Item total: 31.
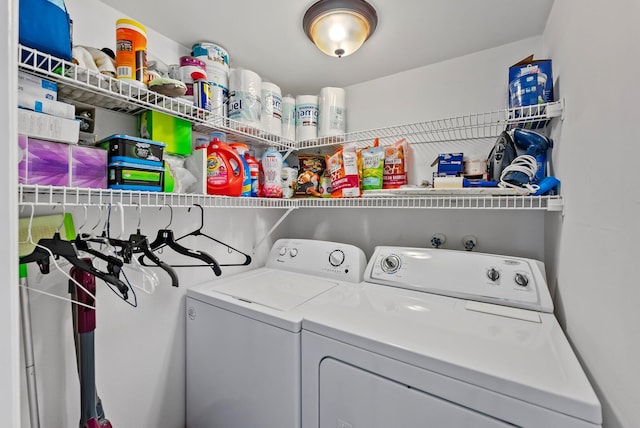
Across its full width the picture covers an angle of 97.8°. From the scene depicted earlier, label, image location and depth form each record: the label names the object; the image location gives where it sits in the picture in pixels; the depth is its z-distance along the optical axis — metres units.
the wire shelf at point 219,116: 0.85
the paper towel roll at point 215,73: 1.42
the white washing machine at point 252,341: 1.09
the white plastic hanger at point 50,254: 0.80
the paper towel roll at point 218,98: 1.40
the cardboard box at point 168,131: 1.18
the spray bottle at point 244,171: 1.48
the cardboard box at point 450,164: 1.44
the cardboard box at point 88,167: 0.89
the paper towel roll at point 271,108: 1.62
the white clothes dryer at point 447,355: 0.71
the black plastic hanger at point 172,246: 1.16
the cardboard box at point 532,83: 1.17
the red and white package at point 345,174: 1.61
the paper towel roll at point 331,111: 1.77
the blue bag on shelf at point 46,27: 0.76
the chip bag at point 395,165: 1.58
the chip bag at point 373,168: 1.61
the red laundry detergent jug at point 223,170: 1.33
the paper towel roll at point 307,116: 1.79
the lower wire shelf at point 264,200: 0.94
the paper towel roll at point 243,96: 1.48
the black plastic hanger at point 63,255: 0.81
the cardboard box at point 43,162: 0.78
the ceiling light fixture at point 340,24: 1.19
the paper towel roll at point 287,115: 1.80
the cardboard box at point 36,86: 0.80
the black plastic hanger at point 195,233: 1.18
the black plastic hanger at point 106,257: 0.88
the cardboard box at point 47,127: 0.78
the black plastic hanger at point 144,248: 1.02
